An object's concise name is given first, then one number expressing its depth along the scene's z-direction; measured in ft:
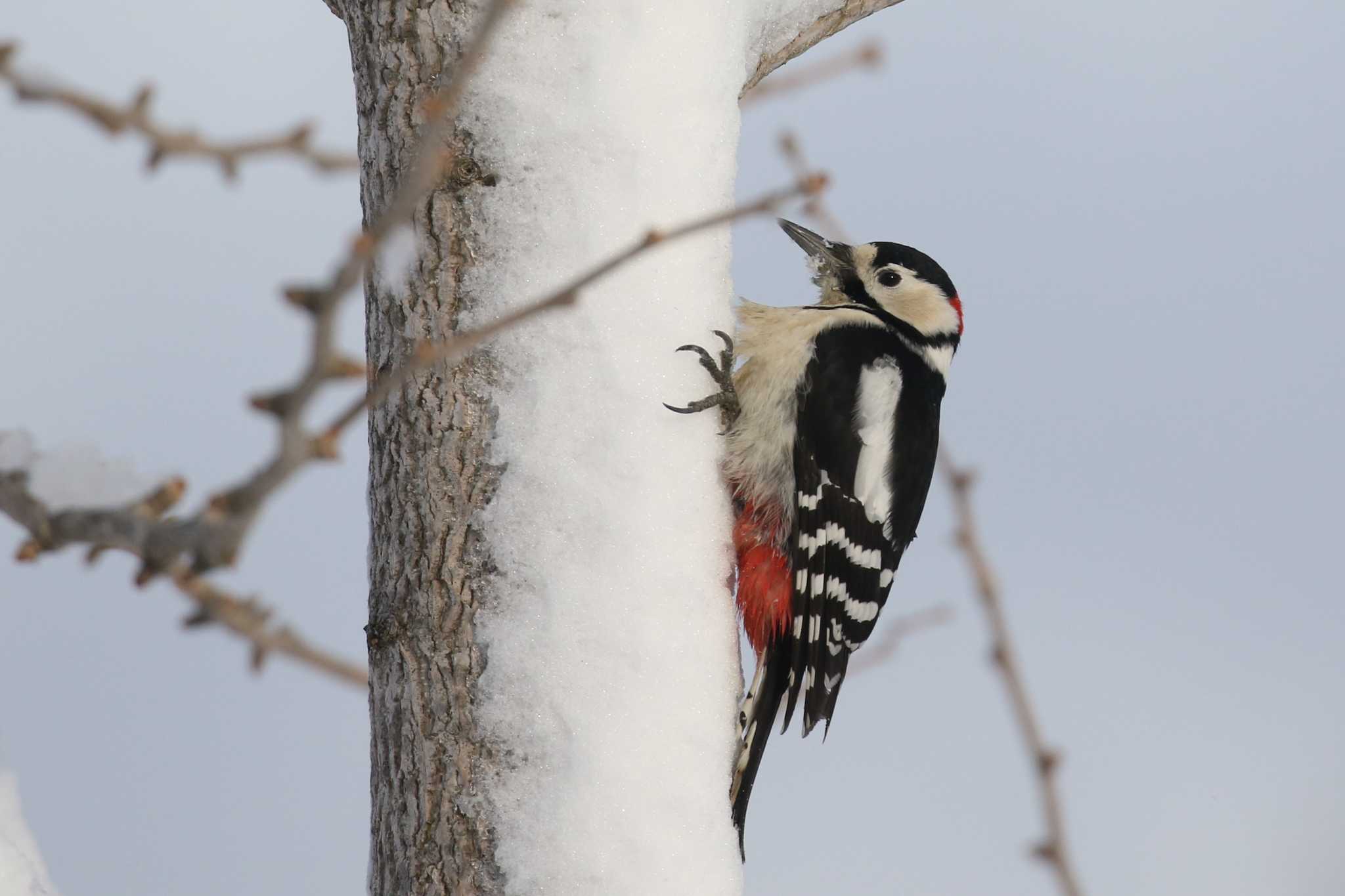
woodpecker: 24.16
